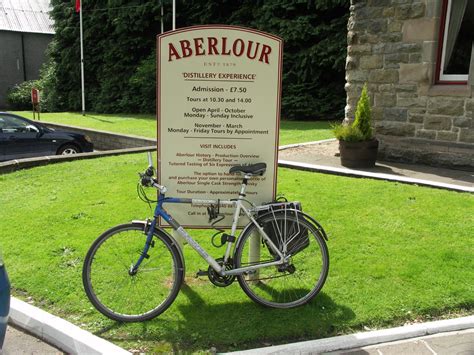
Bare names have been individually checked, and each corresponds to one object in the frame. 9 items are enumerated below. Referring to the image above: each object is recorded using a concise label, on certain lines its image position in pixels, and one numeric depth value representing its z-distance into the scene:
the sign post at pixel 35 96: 18.99
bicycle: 3.72
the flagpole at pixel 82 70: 23.89
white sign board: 3.89
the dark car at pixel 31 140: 11.23
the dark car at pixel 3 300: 2.72
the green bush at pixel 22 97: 32.94
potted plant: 8.59
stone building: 8.46
